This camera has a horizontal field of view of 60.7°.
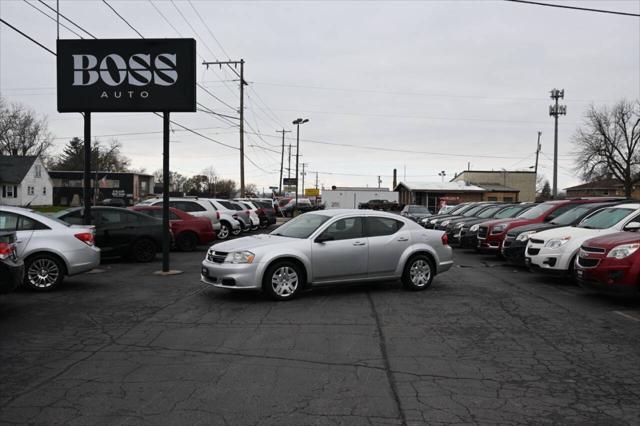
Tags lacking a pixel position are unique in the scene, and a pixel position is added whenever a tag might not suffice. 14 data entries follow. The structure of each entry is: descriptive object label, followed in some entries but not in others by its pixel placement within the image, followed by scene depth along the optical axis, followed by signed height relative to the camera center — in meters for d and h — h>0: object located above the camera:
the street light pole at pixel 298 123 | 64.33 +10.04
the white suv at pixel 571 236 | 10.56 -0.49
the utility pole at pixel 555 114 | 45.28 +8.80
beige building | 79.06 +4.54
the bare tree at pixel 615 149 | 51.78 +6.09
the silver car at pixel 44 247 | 9.80 -0.78
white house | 63.41 +2.84
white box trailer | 75.00 +1.68
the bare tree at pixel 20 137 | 71.75 +9.12
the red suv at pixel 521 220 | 15.16 -0.27
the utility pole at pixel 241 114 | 40.88 +7.16
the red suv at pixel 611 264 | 8.34 -0.83
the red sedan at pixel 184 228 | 18.03 -0.73
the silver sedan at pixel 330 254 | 8.86 -0.80
